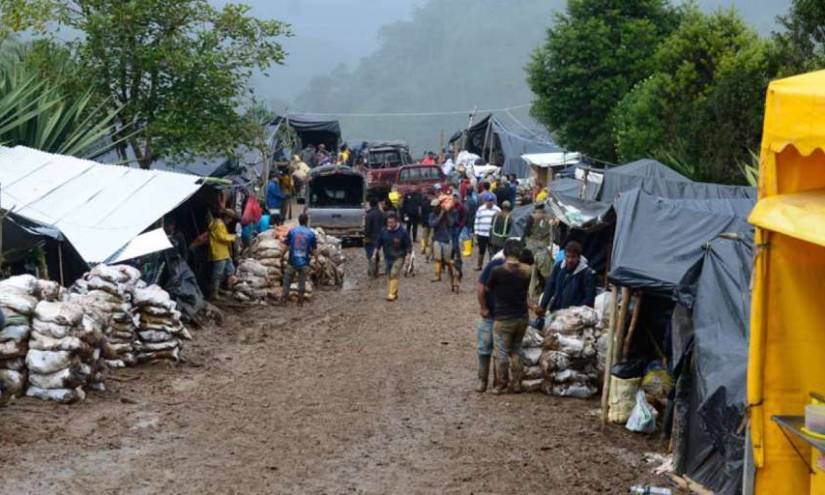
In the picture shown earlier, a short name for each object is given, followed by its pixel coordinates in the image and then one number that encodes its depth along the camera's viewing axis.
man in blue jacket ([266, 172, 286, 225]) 32.03
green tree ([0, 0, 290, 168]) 22.59
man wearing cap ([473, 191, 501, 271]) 23.73
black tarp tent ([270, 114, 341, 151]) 51.66
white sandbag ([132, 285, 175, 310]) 14.31
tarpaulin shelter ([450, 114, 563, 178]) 44.94
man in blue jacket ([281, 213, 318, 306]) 20.36
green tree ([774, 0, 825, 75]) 20.98
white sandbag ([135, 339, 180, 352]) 14.31
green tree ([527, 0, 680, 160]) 42.00
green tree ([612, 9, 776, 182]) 24.95
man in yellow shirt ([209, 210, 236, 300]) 19.72
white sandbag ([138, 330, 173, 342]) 14.39
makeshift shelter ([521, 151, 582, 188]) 36.06
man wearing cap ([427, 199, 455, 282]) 22.58
